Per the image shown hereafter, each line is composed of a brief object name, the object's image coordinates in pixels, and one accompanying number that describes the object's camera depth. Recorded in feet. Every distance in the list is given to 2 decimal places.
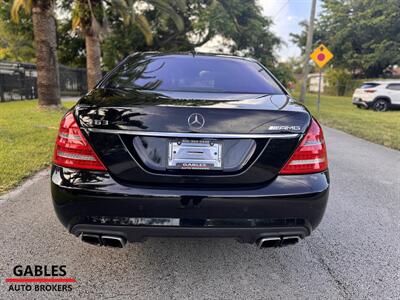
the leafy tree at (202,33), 75.05
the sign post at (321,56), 45.50
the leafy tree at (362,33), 101.55
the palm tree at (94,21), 39.42
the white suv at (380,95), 60.34
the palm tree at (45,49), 34.61
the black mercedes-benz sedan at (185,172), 6.63
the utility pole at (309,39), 65.56
